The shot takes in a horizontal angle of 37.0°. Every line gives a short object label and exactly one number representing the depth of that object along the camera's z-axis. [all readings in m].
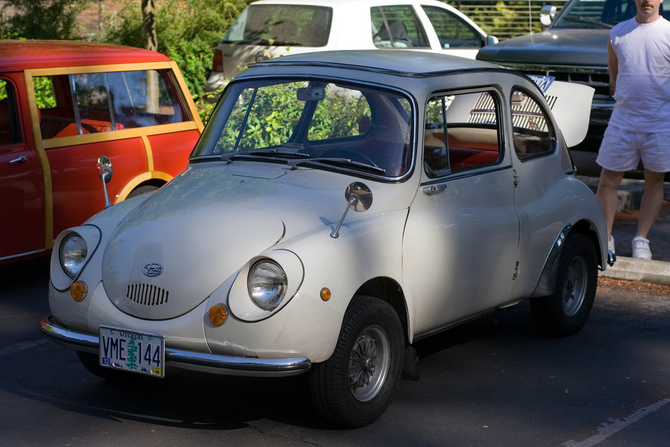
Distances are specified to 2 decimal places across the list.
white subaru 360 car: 4.50
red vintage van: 7.16
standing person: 7.66
